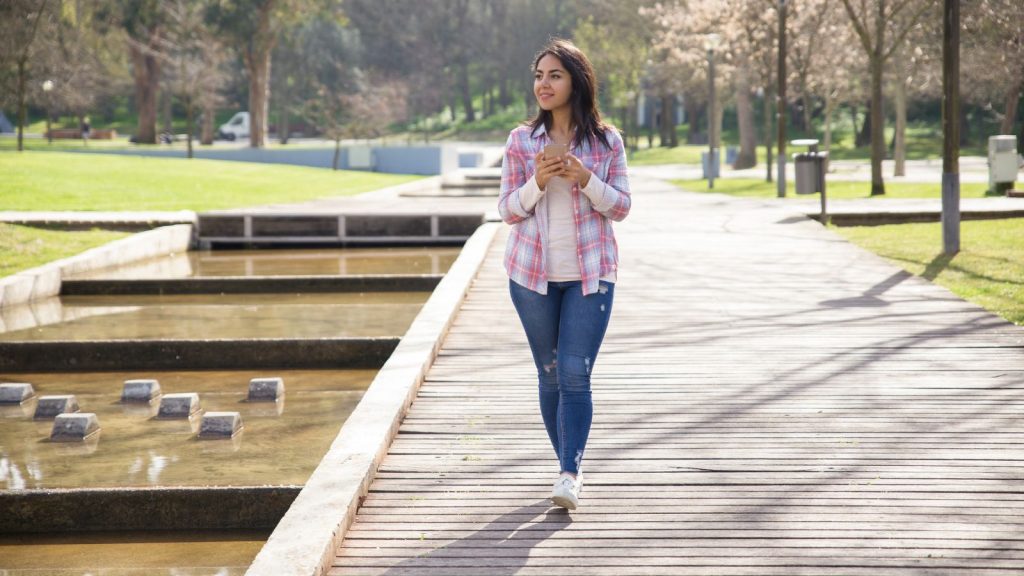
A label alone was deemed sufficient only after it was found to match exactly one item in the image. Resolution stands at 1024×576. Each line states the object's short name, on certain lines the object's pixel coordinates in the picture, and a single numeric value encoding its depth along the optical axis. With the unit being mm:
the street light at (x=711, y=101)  31578
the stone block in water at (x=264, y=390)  10289
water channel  6566
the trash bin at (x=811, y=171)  17906
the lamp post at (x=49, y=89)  54550
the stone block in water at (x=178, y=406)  9648
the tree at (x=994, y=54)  28203
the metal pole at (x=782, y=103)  26500
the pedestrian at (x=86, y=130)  65412
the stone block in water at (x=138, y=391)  10305
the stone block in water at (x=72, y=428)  8992
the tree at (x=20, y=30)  41875
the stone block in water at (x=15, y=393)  10391
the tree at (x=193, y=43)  55281
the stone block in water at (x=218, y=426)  9008
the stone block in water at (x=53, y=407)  9742
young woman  5020
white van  77562
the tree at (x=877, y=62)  24797
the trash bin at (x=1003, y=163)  23781
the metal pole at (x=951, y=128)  13797
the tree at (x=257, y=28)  53000
